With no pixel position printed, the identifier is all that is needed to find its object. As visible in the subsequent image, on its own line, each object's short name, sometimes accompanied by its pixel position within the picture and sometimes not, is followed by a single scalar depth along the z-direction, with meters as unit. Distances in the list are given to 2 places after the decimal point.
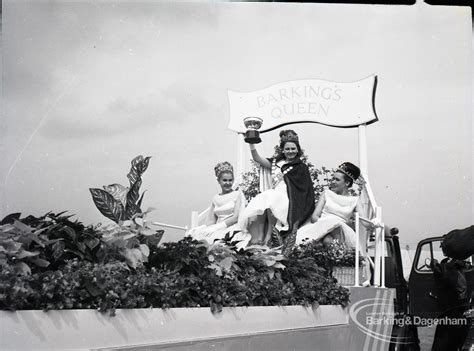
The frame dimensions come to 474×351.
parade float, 2.04
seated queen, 4.88
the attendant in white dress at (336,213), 4.59
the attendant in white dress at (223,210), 5.04
